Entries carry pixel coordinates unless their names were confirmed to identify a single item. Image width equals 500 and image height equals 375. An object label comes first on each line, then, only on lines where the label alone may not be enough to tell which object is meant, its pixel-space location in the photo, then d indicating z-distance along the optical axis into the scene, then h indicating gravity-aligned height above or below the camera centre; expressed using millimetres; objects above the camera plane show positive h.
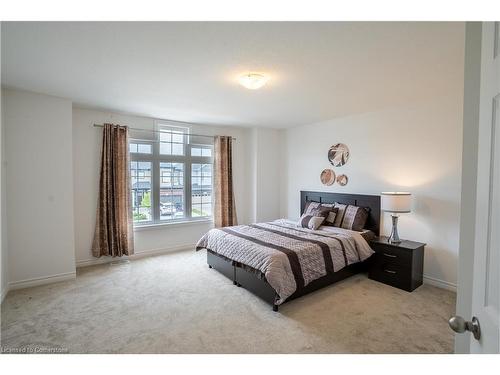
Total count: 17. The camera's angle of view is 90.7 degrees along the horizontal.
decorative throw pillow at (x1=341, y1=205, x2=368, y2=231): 3674 -587
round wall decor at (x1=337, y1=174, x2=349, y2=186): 4193 -3
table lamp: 3074 -282
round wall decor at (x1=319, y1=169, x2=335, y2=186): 4418 +41
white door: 694 -89
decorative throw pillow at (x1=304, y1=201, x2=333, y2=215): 4174 -458
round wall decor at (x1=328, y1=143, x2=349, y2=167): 4203 +435
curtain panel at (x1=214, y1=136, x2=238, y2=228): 4938 -46
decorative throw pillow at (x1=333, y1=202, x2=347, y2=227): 3887 -568
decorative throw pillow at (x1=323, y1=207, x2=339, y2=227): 3923 -604
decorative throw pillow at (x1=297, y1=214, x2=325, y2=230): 3746 -655
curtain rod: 3823 +840
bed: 2570 -894
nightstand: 2975 -1058
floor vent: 3868 -1342
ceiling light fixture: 2402 +982
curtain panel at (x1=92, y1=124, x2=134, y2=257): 3811 -338
